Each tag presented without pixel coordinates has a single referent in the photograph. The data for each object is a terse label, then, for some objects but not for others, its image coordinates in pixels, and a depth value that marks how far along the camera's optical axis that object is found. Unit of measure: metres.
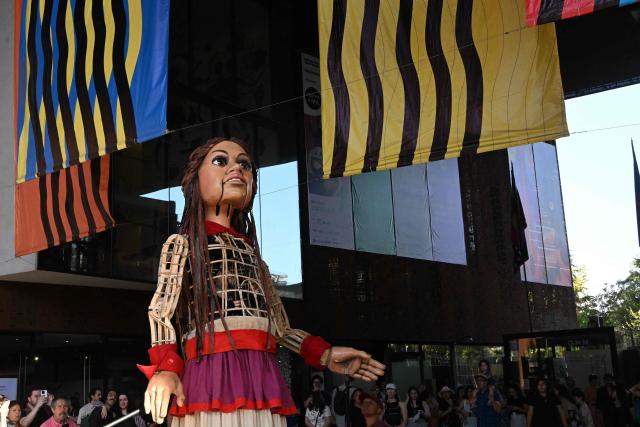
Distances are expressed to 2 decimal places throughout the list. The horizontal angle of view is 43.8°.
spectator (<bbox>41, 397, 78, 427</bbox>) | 7.93
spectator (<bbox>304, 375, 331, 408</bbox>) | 11.45
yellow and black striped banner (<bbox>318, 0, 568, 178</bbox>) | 5.68
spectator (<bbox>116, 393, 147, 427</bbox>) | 9.98
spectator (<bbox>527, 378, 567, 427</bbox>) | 9.45
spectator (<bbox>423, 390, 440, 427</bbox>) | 12.78
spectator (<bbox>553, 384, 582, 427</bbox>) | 10.46
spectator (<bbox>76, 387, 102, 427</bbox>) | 10.30
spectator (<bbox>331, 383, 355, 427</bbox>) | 12.87
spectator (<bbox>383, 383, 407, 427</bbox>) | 10.53
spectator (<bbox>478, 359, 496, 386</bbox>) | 10.66
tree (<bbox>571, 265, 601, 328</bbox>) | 39.12
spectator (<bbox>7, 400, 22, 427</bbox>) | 8.12
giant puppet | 3.83
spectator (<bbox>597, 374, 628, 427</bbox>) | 10.48
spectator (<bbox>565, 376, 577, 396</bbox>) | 11.79
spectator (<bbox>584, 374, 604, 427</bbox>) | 11.48
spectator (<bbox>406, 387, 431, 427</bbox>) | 11.98
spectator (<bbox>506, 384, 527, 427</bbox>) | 10.38
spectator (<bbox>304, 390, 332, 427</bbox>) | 10.76
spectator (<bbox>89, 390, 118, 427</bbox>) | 9.75
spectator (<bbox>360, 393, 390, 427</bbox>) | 6.55
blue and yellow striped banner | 6.67
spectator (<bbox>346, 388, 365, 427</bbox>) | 10.62
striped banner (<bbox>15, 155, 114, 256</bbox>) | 7.95
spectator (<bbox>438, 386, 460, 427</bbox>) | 12.39
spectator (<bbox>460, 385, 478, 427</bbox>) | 11.34
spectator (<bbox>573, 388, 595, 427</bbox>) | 10.52
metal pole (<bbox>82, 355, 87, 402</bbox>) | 12.69
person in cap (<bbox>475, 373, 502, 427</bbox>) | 10.47
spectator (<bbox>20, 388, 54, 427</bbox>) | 9.05
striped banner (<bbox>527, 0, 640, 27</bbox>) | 4.60
